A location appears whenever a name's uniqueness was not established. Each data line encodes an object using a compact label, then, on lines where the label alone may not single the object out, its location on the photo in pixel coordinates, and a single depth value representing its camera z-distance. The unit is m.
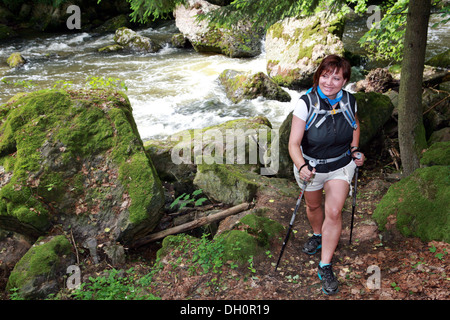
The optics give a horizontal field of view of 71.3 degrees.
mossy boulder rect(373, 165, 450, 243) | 3.98
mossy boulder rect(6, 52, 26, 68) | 16.70
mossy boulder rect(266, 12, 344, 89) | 12.52
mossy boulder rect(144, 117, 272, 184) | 7.09
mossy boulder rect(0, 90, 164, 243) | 5.02
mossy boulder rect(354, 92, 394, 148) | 7.15
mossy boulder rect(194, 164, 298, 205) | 5.84
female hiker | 3.32
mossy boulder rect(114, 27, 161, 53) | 19.47
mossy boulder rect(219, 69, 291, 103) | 12.11
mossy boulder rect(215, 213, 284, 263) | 4.18
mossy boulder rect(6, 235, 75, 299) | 4.20
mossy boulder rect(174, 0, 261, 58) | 17.47
